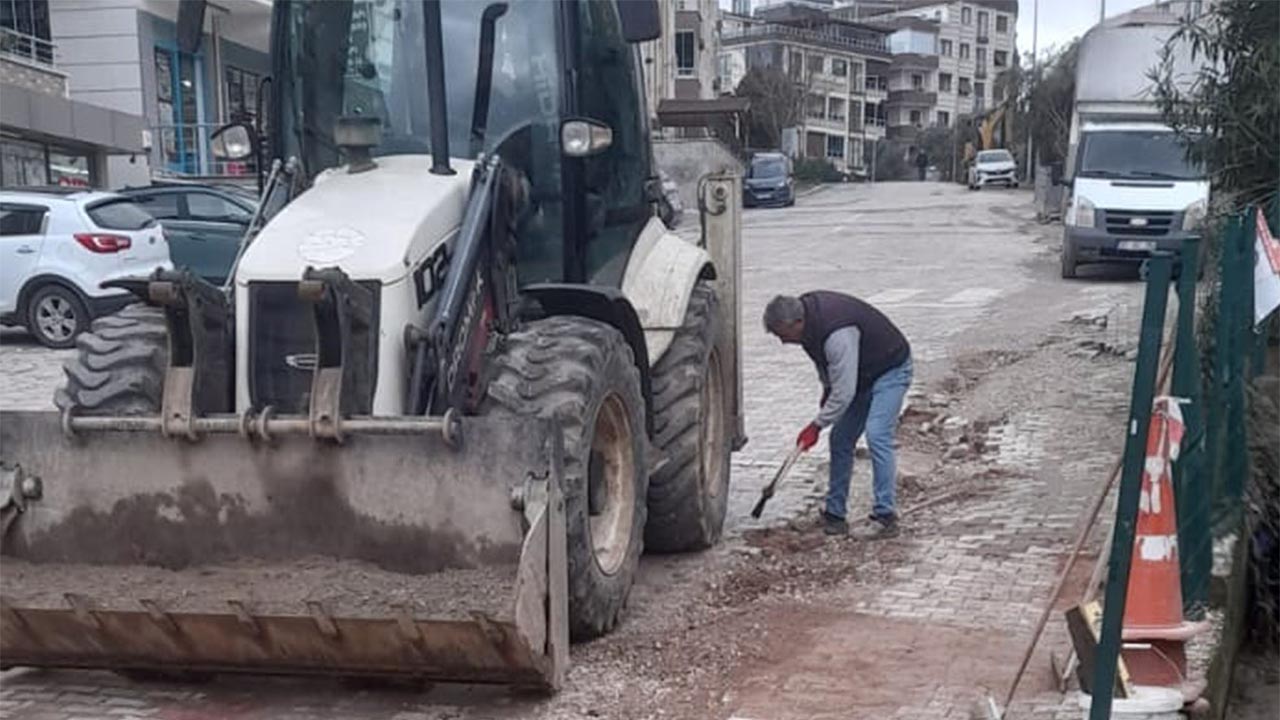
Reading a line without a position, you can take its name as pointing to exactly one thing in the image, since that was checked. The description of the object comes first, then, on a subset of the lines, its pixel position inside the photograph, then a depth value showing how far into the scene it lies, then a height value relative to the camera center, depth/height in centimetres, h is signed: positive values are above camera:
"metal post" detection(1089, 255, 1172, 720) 356 -87
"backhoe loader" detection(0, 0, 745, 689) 465 -92
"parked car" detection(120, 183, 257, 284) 1602 -83
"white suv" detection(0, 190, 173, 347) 1474 -111
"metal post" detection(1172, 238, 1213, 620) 482 -121
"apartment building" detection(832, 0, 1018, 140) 10318 +656
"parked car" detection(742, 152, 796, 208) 4325 -131
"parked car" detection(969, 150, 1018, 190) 5222 -121
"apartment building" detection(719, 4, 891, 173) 8231 +473
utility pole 5062 -48
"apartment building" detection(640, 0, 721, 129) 5616 +386
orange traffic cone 431 -139
